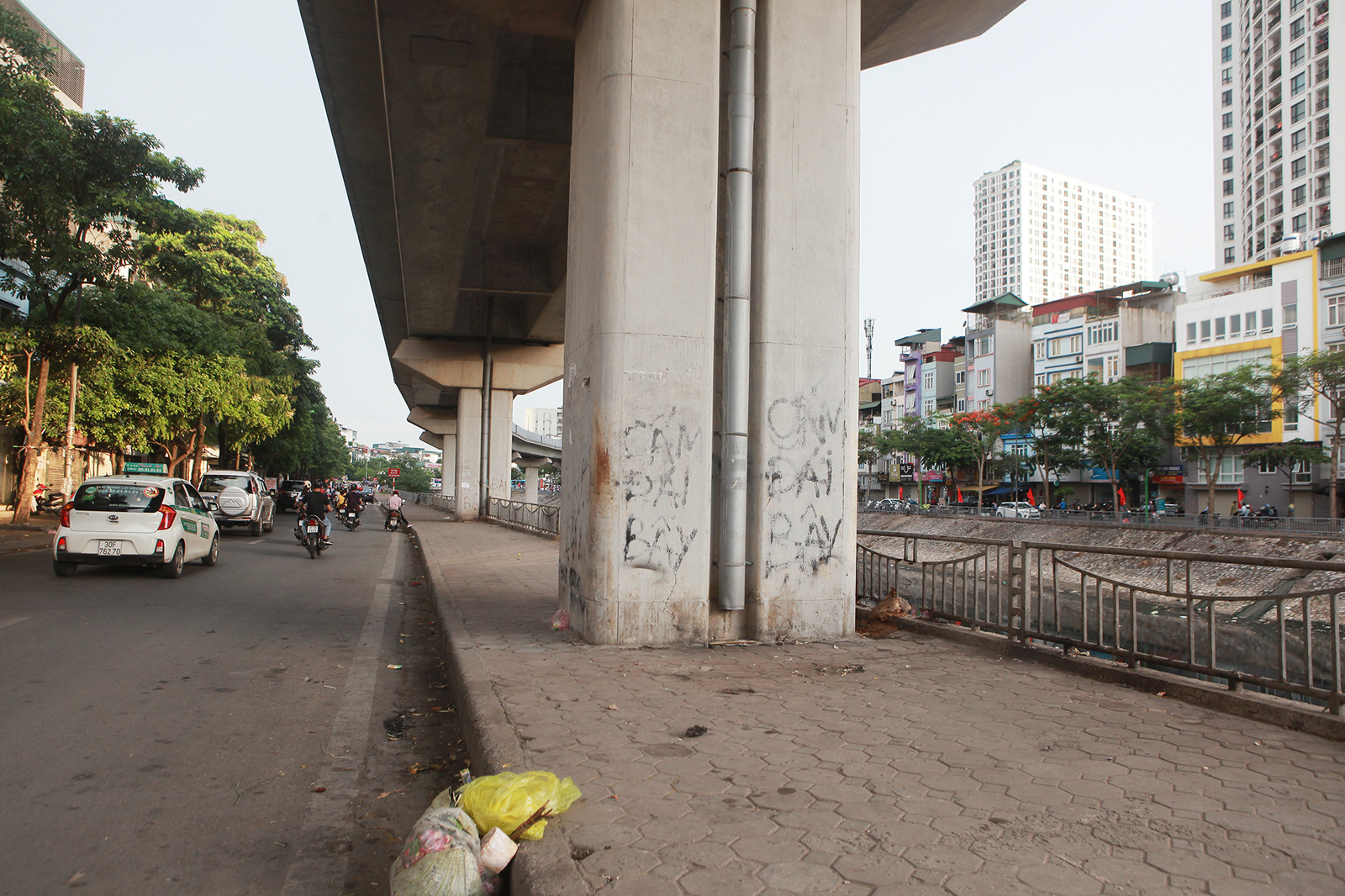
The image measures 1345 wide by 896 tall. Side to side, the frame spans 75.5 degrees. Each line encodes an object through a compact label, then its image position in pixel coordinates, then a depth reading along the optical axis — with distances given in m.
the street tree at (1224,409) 38.88
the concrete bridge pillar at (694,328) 7.06
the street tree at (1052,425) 47.88
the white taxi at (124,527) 12.12
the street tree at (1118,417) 43.75
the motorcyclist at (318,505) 17.89
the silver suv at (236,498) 23.05
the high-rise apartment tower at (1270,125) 59.91
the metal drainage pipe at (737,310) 7.34
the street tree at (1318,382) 34.38
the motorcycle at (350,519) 29.39
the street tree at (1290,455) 39.19
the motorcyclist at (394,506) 30.52
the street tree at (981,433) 57.44
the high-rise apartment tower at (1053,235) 169.75
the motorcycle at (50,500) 29.19
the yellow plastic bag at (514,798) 3.18
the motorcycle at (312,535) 17.56
